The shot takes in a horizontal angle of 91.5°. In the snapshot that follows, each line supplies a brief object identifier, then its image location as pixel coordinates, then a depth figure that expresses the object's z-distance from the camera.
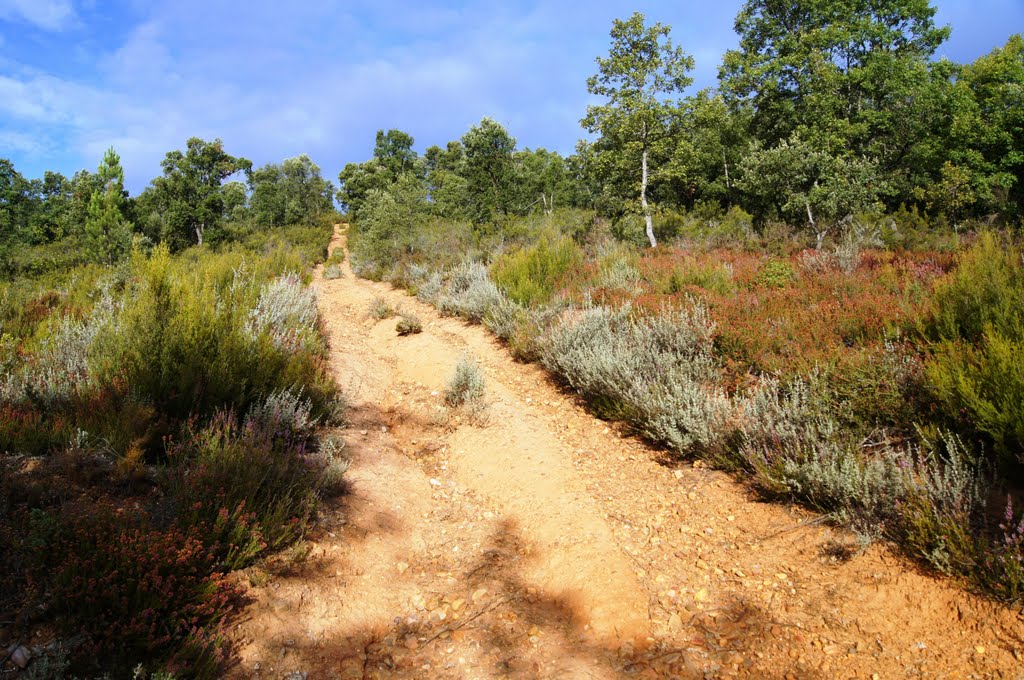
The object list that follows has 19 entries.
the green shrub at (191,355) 3.79
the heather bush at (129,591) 1.97
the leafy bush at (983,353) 2.93
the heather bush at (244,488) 2.67
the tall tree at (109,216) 29.80
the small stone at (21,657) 1.84
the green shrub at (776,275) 7.08
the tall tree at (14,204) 35.31
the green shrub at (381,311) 10.93
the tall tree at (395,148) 54.78
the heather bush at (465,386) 5.68
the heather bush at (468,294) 9.38
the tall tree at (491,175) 22.59
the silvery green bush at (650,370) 4.38
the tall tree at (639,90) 18.00
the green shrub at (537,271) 9.05
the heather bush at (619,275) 8.05
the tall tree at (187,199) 36.97
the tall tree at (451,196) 23.48
